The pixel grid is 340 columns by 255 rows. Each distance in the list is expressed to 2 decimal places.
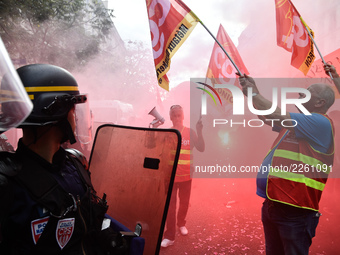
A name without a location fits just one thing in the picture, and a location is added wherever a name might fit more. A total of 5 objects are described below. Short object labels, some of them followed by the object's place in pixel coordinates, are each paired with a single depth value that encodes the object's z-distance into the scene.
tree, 6.69
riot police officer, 1.11
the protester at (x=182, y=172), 3.96
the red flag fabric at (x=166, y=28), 3.18
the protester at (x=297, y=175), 2.25
